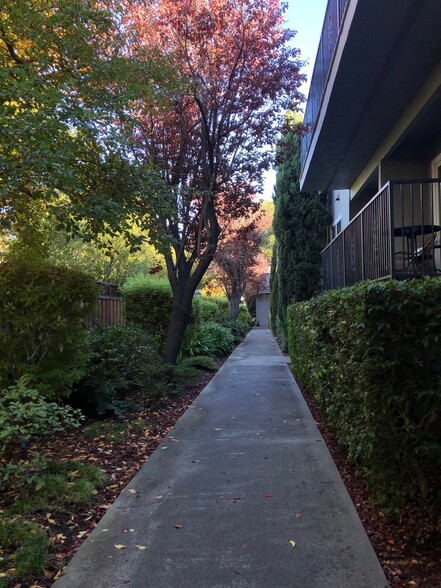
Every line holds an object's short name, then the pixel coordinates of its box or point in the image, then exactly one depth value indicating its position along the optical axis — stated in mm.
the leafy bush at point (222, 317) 20975
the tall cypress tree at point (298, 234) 15047
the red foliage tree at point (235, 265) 21997
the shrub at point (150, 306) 11375
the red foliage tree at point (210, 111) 9430
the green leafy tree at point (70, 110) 4980
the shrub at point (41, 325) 5973
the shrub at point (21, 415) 3960
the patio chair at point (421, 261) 5762
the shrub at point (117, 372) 6957
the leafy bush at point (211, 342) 14070
